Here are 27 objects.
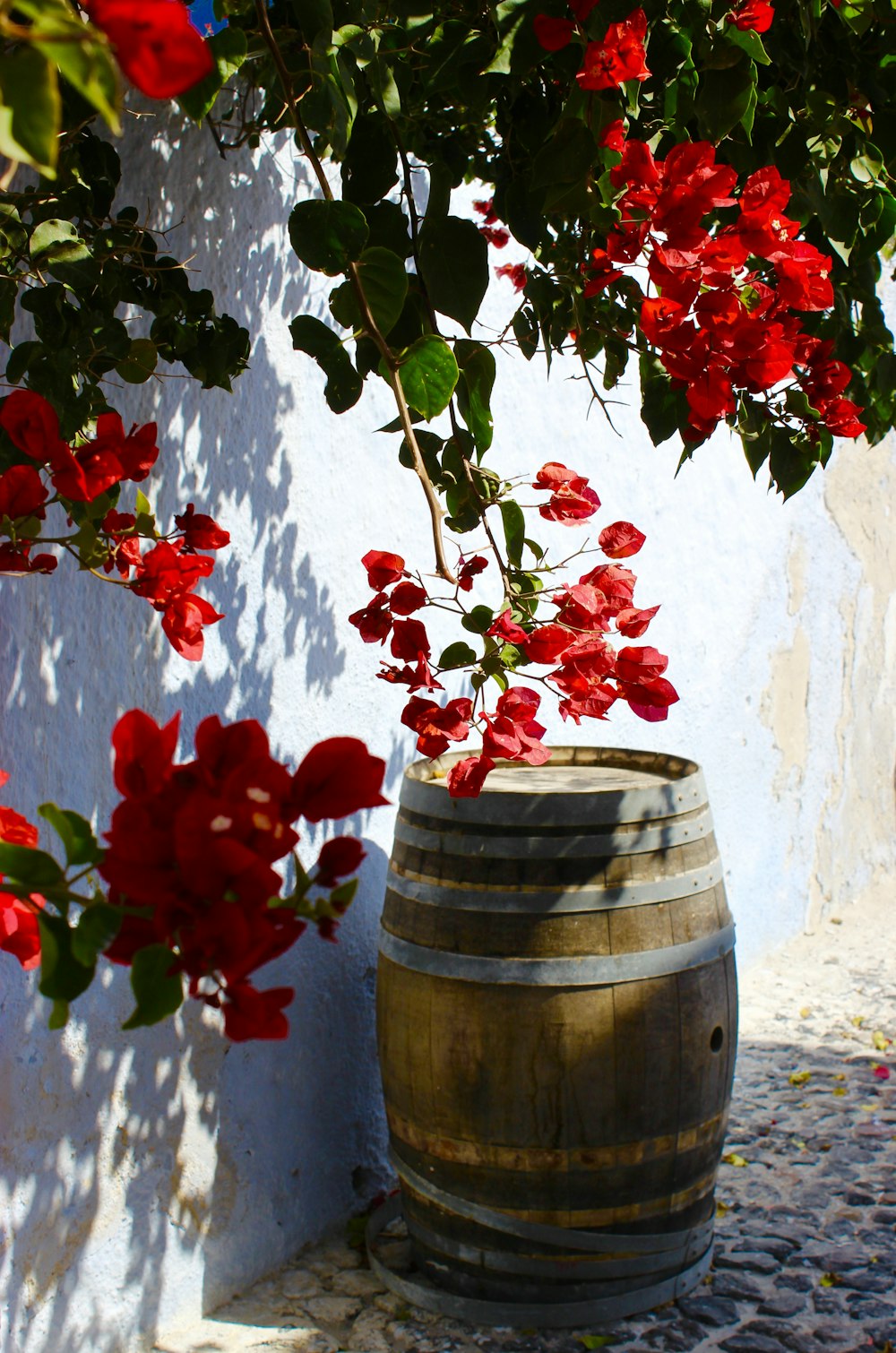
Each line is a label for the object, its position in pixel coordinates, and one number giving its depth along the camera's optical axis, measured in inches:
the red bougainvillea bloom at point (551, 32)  40.7
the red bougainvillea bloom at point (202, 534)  46.3
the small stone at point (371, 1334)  71.6
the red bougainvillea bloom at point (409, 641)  46.4
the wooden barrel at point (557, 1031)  68.4
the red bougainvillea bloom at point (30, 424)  35.0
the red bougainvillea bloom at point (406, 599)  45.4
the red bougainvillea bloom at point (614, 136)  44.1
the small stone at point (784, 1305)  75.7
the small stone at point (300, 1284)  78.2
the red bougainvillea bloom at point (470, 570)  45.9
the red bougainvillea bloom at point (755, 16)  43.0
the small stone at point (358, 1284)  77.9
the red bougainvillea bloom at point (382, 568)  47.5
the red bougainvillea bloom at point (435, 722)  46.7
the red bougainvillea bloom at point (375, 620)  45.7
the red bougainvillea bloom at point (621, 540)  48.9
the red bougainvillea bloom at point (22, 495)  36.4
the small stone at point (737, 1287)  77.4
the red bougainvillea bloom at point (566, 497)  51.0
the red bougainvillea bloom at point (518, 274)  79.0
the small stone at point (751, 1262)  80.9
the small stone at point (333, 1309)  74.8
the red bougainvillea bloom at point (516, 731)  44.5
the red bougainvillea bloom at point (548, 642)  43.6
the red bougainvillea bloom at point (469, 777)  47.3
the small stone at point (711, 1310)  74.4
